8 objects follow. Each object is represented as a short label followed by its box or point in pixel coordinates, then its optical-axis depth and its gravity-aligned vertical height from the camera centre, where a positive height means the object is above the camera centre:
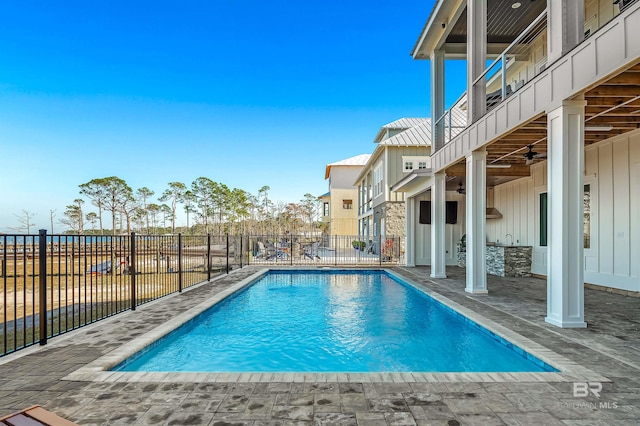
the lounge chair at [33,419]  1.66 -1.04
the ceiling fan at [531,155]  7.23 +1.40
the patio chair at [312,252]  16.86 -1.95
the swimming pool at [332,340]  4.02 -1.90
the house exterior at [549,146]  4.24 +1.45
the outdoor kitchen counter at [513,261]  9.53 -1.32
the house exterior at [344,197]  30.98 +1.89
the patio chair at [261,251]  15.82 -1.75
